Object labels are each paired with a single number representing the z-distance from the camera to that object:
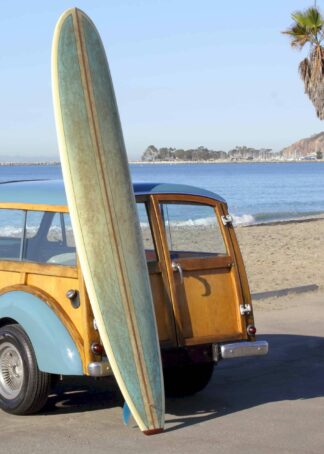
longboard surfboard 9.36
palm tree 33.33
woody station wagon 9.66
